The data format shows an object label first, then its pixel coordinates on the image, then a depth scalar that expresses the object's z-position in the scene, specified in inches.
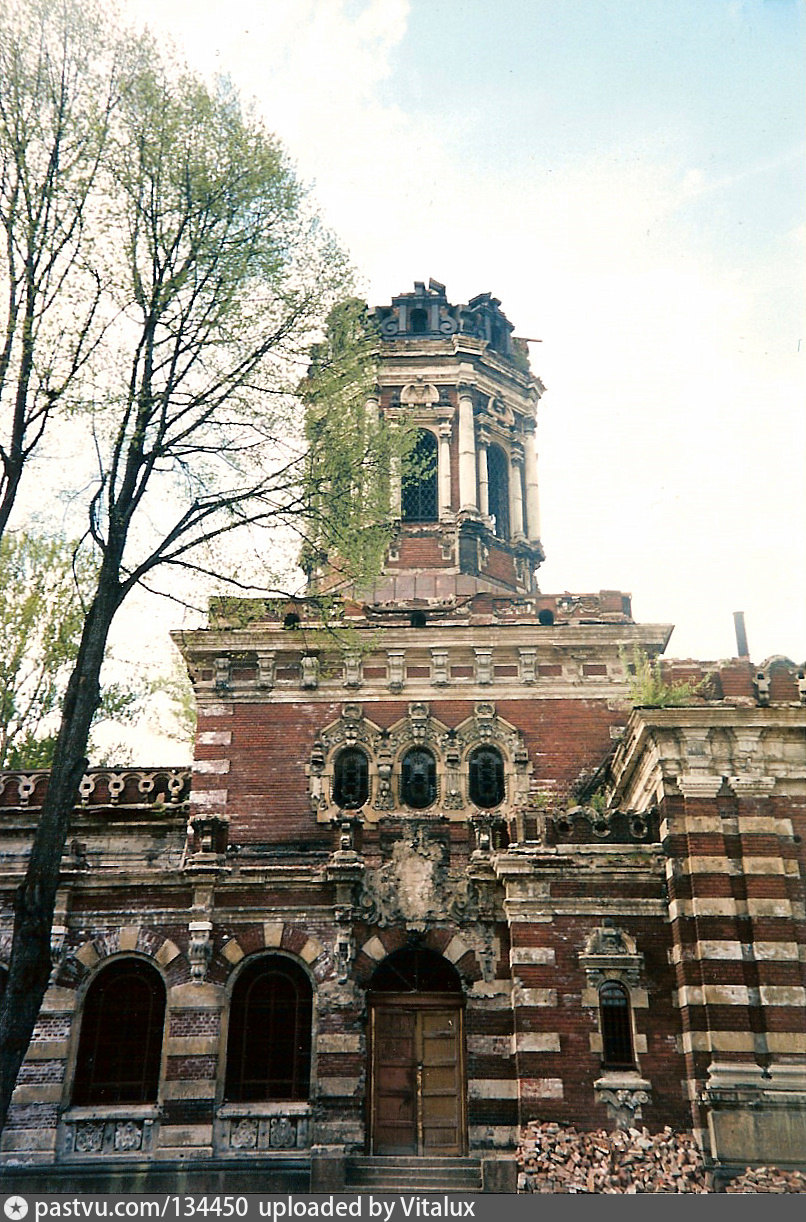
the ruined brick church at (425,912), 713.0
